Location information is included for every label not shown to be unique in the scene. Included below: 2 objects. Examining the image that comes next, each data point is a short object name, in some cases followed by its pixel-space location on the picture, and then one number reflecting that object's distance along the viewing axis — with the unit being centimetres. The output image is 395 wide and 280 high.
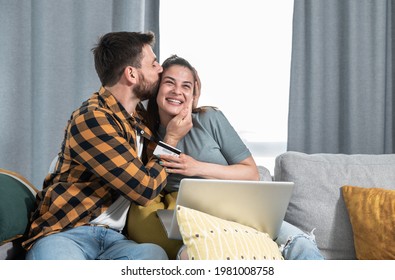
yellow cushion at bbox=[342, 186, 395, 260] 212
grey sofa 224
